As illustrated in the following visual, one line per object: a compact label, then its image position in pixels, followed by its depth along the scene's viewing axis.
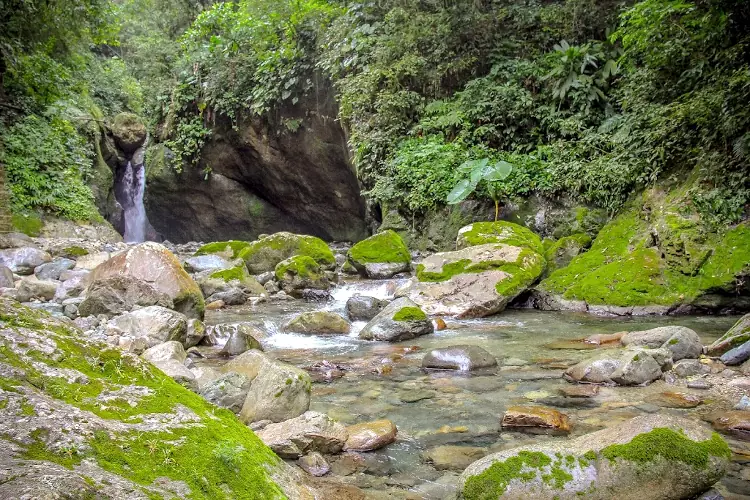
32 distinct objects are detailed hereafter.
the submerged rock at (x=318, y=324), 7.00
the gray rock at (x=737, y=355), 4.49
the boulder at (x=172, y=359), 4.02
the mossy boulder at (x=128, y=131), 22.28
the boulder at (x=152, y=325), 5.67
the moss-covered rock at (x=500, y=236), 9.12
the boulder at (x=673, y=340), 4.81
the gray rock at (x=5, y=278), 8.02
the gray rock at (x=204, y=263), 11.58
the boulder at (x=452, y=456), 3.06
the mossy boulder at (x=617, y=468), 2.39
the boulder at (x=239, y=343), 5.95
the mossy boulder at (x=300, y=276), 10.05
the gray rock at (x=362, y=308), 7.80
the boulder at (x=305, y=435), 3.04
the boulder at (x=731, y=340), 4.80
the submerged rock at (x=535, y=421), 3.48
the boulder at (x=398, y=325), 6.49
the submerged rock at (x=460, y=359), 5.02
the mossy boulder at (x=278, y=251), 11.41
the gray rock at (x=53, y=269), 9.51
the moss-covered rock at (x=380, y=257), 10.87
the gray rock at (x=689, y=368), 4.37
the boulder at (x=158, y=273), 7.11
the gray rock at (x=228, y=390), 3.85
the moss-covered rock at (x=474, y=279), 7.88
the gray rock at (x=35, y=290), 7.88
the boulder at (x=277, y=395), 3.59
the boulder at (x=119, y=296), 6.83
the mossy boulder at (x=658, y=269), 6.93
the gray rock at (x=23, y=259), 9.87
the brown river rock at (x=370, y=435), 3.29
